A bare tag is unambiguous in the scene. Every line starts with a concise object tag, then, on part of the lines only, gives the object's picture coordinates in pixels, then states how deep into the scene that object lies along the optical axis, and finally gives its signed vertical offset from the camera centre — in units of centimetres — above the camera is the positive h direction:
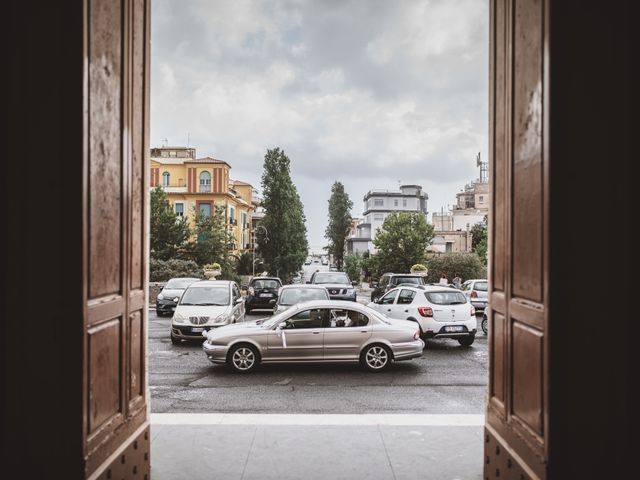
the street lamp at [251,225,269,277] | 5479 -94
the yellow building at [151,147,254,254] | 6106 +650
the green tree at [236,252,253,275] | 5628 -255
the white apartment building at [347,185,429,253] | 10406 +691
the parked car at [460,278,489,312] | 2261 -219
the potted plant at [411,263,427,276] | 3693 -188
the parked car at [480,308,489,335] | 1712 -260
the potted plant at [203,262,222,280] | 3588 -203
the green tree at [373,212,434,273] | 4309 -6
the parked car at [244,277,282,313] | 2320 -240
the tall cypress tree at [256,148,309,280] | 5700 +213
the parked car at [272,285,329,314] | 1706 -170
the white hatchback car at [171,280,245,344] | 1474 -194
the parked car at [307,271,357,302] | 2386 -192
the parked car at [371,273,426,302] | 2487 -176
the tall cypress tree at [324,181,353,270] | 7969 +246
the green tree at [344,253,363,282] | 5719 -269
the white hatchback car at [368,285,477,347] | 1443 -191
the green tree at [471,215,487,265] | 6844 +111
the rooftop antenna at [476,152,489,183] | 8996 +1249
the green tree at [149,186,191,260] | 4566 +49
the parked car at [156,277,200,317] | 2289 -253
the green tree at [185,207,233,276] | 4459 -41
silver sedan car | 1125 -204
